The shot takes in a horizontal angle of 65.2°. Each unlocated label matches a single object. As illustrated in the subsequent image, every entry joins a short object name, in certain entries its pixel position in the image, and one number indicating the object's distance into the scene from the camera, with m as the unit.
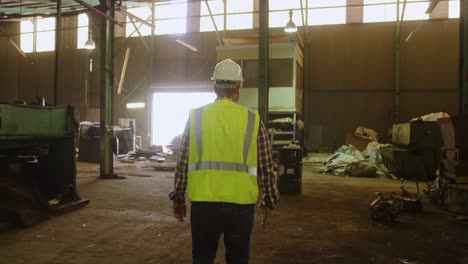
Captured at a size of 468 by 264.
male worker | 2.19
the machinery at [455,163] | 5.81
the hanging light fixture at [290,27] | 13.19
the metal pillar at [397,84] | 17.06
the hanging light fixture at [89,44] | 15.99
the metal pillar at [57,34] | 6.18
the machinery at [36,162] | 5.03
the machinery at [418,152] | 9.78
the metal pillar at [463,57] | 6.89
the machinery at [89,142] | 14.09
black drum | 7.81
